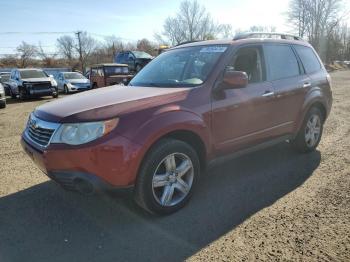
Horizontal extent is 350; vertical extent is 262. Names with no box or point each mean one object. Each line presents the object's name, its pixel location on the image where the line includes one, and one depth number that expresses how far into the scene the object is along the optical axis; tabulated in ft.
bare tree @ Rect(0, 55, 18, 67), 230.89
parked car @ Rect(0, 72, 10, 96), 70.81
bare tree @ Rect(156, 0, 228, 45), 223.92
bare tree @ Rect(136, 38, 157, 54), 232.12
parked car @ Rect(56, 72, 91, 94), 73.26
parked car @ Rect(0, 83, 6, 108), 47.52
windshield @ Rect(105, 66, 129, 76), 60.08
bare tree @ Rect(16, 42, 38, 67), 236.24
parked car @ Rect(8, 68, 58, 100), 59.98
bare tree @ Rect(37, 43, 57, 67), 237.25
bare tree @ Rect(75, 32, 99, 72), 250.31
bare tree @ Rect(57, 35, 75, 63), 278.26
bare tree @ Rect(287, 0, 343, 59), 193.98
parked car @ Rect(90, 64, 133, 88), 58.75
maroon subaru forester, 10.59
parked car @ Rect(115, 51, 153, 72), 73.00
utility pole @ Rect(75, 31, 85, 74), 197.32
